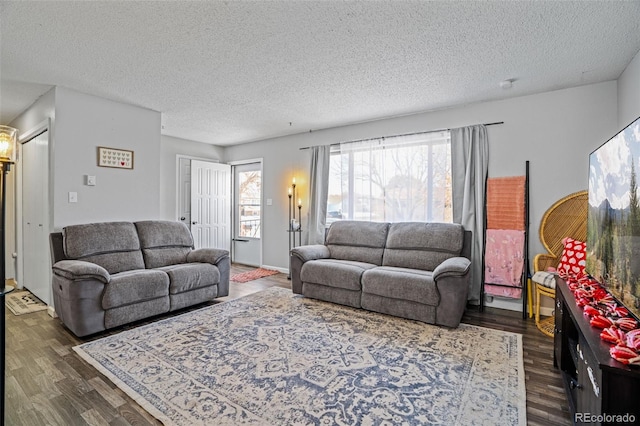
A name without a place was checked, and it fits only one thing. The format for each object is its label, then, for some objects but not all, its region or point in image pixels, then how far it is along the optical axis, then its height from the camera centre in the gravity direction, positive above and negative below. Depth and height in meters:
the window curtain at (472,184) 3.74 +0.32
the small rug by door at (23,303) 3.45 -1.18
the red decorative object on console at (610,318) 1.12 -0.51
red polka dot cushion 2.94 -0.46
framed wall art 3.61 +0.60
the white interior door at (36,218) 3.44 -0.15
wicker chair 3.19 -0.20
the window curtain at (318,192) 5.06 +0.28
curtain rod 3.68 +1.05
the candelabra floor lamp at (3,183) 1.50 +0.12
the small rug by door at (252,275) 5.02 -1.17
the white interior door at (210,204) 5.86 +0.06
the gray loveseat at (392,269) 3.00 -0.70
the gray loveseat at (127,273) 2.72 -0.69
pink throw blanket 3.48 -0.59
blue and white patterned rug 1.75 -1.17
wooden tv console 1.08 -0.69
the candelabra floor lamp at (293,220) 5.27 -0.21
